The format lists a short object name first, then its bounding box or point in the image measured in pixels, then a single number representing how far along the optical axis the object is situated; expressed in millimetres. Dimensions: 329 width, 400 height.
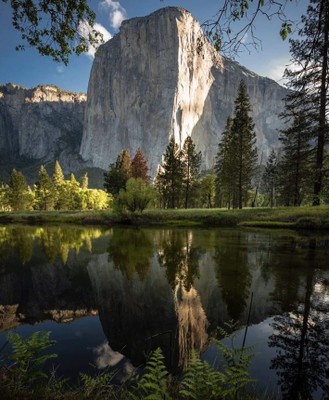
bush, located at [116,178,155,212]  38094
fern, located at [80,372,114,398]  3128
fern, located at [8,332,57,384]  3201
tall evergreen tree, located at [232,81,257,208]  38594
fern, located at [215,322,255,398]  2793
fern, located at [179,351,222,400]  2885
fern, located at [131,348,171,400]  2538
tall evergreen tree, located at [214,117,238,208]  43156
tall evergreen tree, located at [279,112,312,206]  35406
